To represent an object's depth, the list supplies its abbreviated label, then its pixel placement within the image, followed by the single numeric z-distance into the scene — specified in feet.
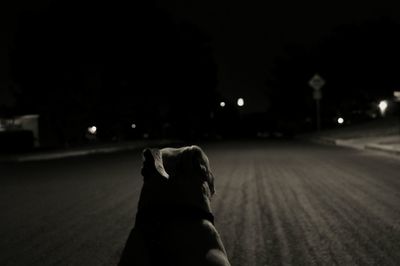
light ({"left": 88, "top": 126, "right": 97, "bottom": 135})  160.16
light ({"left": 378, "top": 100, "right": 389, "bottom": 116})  158.32
